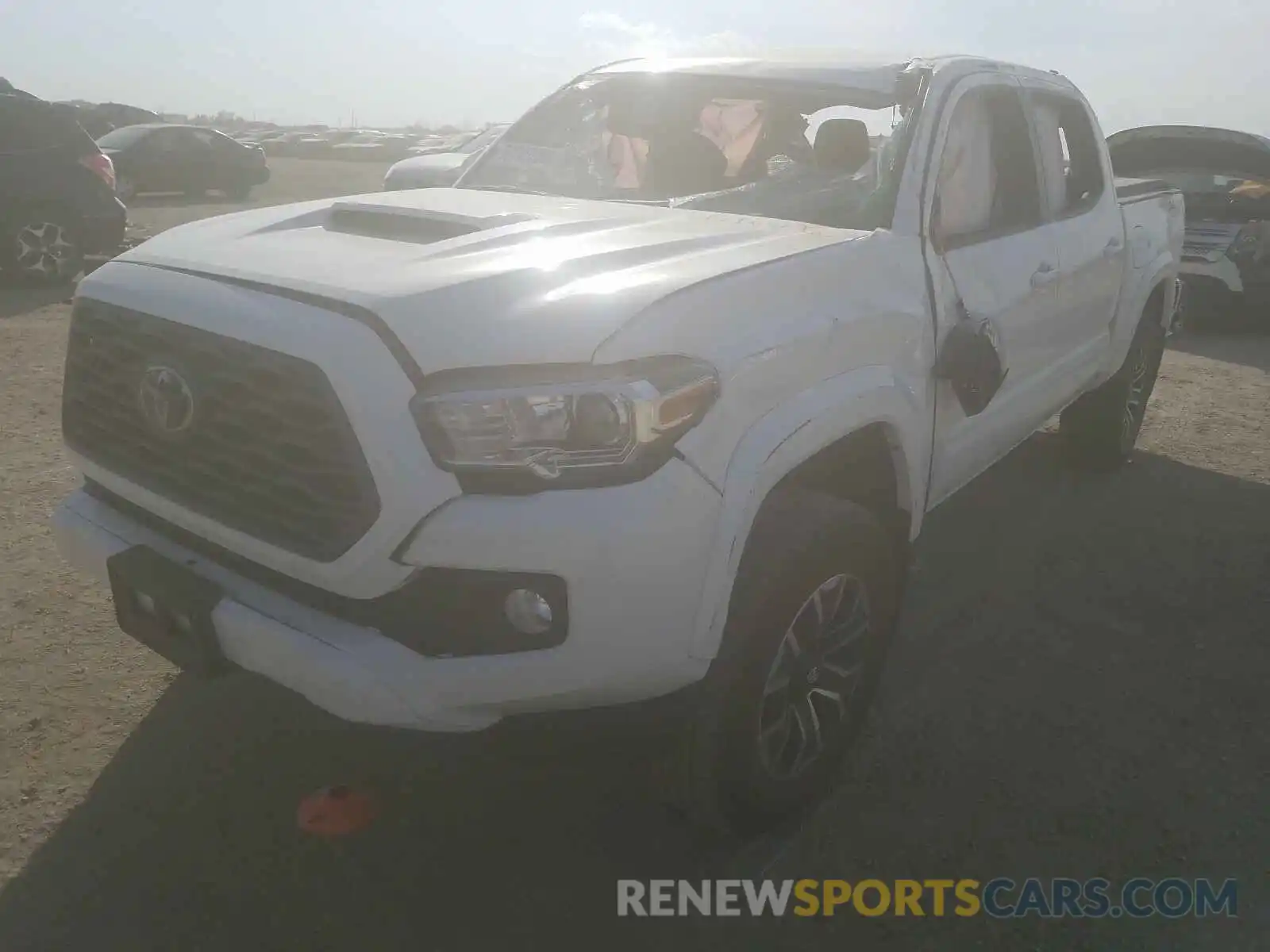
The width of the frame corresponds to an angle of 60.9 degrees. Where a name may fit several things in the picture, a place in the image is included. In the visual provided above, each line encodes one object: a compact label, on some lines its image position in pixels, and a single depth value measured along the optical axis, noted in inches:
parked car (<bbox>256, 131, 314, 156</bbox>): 1480.1
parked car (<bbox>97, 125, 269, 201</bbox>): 727.1
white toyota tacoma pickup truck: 77.7
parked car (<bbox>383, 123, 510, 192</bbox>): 506.3
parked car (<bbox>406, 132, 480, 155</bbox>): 1093.2
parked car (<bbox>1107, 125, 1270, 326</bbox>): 348.2
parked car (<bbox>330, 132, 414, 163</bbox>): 1384.1
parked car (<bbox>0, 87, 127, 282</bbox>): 360.5
